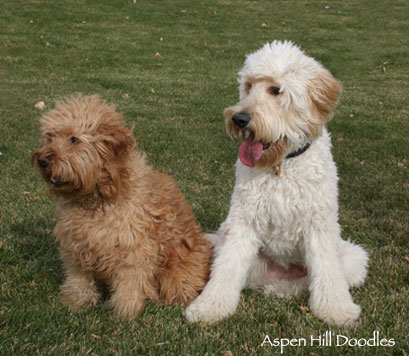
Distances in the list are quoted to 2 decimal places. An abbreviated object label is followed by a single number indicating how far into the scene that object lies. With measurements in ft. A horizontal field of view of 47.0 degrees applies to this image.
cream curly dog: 11.34
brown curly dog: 10.21
